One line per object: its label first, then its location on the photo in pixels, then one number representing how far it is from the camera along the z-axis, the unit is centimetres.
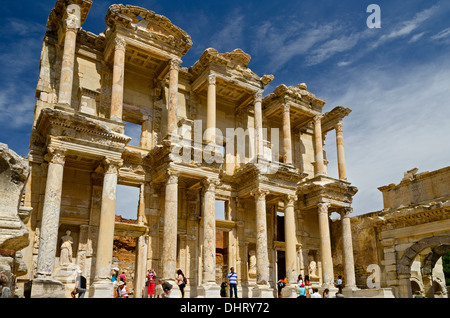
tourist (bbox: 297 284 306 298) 1579
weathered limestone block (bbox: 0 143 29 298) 522
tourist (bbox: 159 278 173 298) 1287
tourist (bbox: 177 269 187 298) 1555
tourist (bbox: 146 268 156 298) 1444
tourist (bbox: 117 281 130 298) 1374
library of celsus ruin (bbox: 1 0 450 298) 1530
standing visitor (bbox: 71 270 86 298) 1230
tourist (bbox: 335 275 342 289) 1991
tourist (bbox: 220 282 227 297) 1850
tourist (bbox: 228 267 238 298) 1616
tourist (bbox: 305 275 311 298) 1820
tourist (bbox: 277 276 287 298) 1752
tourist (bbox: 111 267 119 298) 1437
